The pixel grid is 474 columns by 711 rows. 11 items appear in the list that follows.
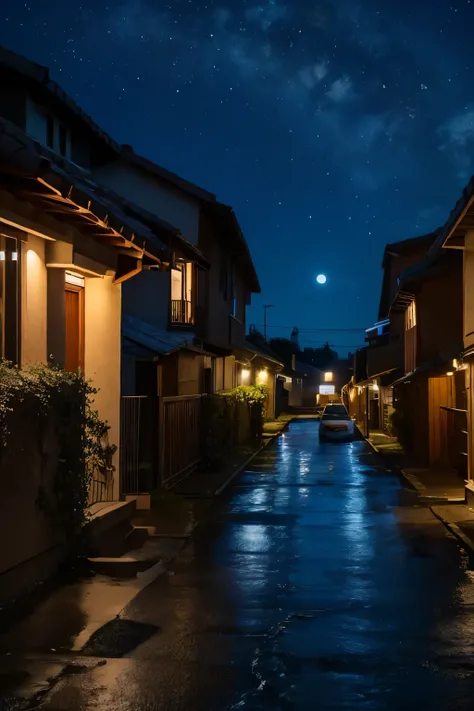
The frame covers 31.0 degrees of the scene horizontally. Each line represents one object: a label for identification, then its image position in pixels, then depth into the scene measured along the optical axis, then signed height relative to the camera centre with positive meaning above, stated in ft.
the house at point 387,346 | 140.87 +9.79
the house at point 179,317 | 65.31 +10.13
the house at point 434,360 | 82.33 +4.01
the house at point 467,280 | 48.26 +7.74
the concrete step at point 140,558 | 33.14 -6.89
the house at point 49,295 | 26.81 +4.48
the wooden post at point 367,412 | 141.92 -2.28
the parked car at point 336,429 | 137.49 -4.84
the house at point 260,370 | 142.47 +5.93
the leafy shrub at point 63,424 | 28.37 -0.91
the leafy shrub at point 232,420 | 81.71 -2.58
